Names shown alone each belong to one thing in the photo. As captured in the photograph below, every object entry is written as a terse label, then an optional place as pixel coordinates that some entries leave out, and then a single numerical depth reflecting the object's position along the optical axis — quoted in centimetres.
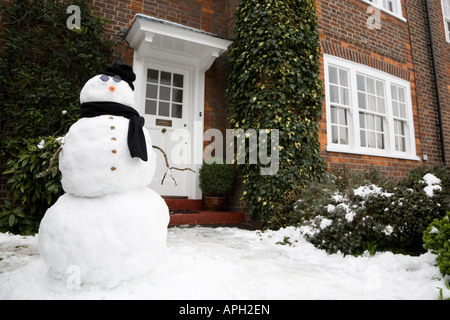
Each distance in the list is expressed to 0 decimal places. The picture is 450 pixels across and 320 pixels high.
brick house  524
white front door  540
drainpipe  777
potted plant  511
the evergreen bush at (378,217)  294
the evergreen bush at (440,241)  196
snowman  182
